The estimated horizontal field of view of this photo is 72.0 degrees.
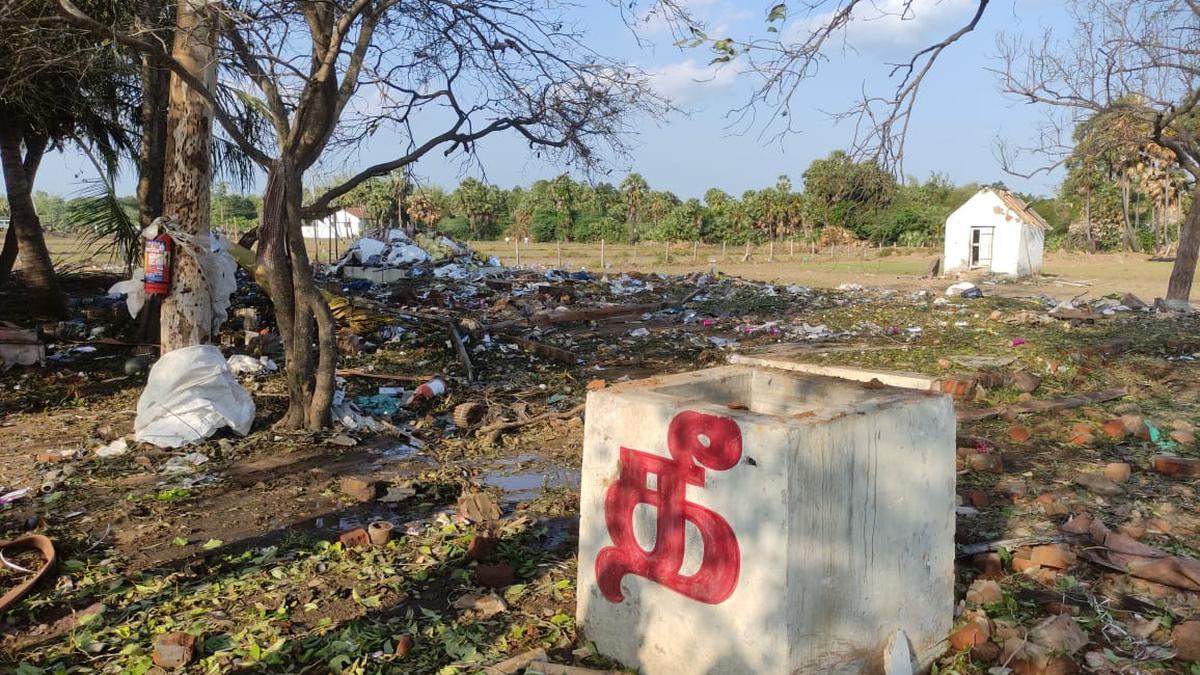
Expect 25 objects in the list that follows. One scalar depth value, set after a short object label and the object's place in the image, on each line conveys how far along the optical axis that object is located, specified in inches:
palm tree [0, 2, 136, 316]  335.9
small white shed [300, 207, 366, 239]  1688.0
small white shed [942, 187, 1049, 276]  985.5
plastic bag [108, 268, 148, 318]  317.1
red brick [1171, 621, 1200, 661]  109.2
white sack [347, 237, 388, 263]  718.5
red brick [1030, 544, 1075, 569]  137.8
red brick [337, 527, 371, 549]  150.8
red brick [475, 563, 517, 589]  135.1
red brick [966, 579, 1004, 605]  125.0
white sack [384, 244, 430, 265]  720.6
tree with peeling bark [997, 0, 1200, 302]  486.6
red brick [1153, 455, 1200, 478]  188.9
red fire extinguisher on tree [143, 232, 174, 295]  264.1
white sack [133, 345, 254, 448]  216.4
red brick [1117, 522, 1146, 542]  151.4
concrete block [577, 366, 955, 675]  93.0
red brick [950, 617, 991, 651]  112.5
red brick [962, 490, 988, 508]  170.2
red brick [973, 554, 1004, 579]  137.2
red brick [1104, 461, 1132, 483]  188.1
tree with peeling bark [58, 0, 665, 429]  203.0
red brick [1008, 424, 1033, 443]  228.2
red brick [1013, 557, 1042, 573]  138.1
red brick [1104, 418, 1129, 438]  229.3
